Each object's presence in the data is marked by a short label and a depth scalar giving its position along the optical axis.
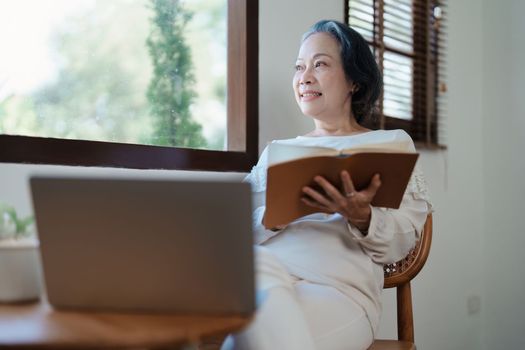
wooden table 0.69
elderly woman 1.16
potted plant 0.92
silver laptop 0.79
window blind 2.58
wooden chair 1.69
